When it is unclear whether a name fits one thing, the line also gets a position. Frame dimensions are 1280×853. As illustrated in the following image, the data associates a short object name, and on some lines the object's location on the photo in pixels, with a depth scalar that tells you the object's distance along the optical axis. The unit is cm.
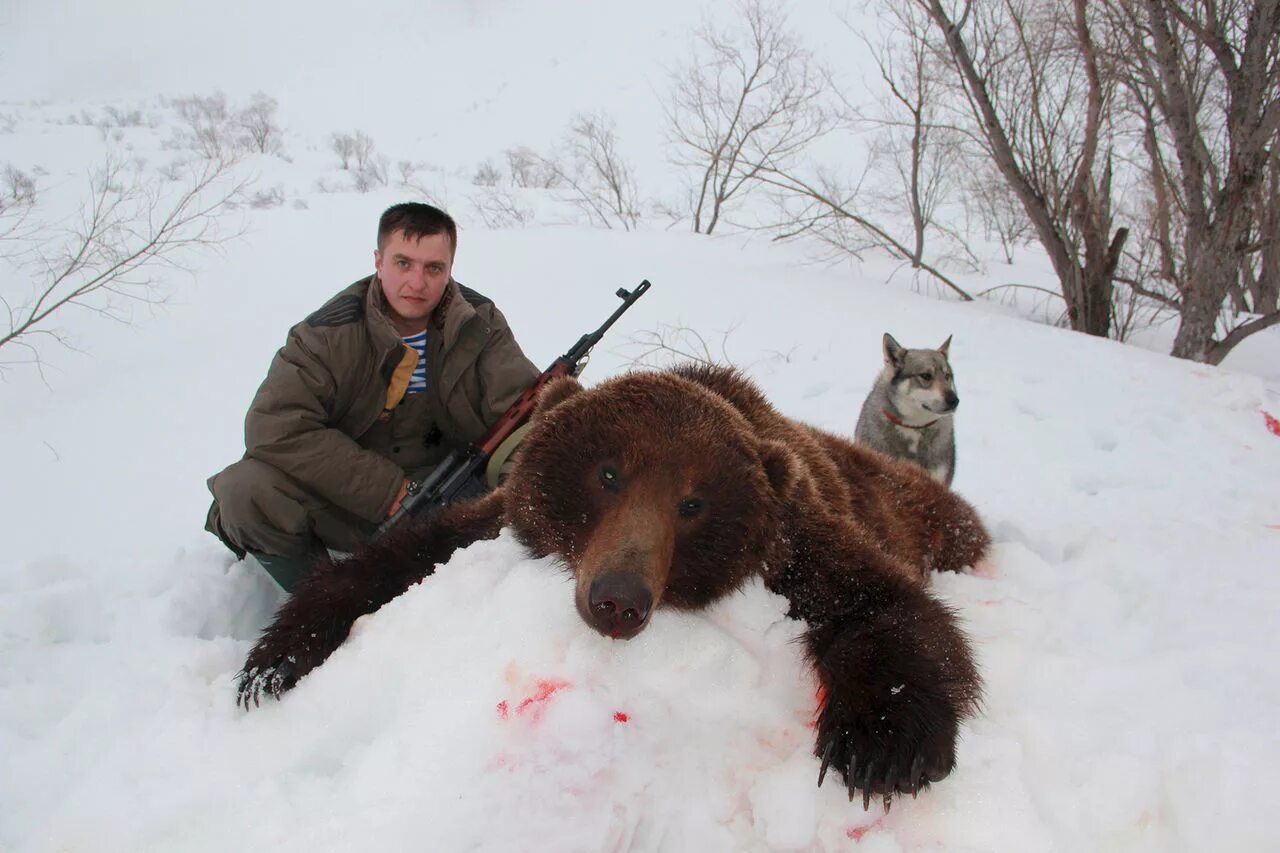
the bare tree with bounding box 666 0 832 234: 1486
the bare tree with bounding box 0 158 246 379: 790
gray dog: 503
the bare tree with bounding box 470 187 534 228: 1590
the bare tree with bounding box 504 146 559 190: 2212
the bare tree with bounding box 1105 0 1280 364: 733
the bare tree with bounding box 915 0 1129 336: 891
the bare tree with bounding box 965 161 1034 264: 1376
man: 313
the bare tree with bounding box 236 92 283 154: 2405
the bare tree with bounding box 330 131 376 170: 2488
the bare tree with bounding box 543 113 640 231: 1644
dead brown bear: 158
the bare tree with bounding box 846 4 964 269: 1193
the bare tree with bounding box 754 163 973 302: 1149
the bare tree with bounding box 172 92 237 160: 2102
